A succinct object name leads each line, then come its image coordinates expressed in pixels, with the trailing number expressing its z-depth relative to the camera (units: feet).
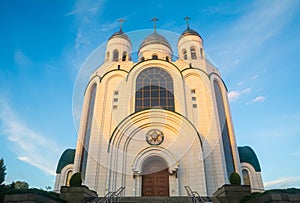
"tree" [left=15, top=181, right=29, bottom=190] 94.76
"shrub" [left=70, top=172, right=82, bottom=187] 35.01
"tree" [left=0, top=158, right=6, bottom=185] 31.86
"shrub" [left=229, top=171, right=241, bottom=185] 35.36
